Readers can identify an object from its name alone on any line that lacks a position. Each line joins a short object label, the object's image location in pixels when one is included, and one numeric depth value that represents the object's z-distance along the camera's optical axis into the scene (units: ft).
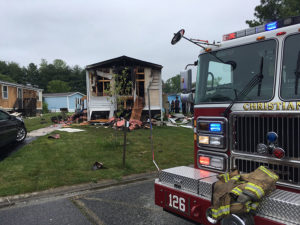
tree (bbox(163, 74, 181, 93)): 342.03
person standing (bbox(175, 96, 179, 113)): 83.30
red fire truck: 8.63
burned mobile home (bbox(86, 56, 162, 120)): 56.13
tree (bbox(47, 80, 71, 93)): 237.66
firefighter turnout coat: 7.49
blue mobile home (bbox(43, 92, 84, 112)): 167.22
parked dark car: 26.84
